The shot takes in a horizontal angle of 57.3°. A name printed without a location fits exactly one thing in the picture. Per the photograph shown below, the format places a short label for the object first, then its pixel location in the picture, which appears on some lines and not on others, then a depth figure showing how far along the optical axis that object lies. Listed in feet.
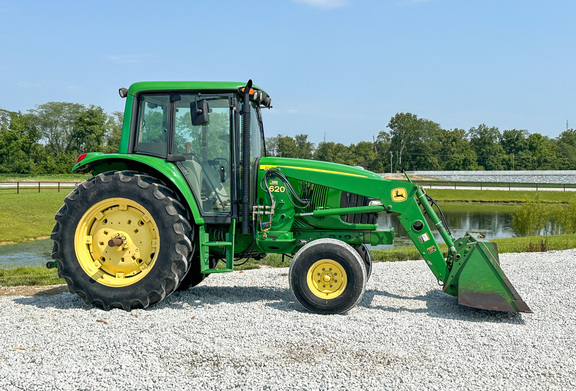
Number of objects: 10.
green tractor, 19.69
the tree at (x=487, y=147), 317.42
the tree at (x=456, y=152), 316.19
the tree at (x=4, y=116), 246.76
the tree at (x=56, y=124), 271.49
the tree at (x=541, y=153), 314.96
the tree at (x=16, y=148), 203.10
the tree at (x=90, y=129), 231.71
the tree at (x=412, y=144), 327.47
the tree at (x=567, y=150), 316.19
